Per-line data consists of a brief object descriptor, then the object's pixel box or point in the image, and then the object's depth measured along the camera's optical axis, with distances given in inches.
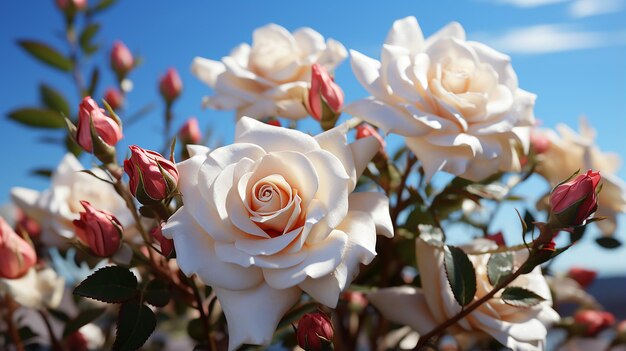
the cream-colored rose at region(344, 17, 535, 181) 22.2
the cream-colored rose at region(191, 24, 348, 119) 27.2
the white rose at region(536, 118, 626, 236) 31.1
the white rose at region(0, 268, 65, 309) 27.3
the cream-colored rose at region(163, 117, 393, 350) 17.9
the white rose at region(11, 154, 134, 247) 31.4
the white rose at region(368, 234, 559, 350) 22.7
